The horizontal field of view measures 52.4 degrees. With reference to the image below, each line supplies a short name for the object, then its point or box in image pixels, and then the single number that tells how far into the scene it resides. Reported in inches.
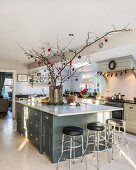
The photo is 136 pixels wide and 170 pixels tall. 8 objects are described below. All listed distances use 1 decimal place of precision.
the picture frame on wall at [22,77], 254.2
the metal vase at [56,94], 132.5
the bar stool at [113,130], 114.6
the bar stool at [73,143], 94.8
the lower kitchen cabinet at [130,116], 160.2
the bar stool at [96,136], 102.3
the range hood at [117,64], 166.4
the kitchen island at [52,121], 101.4
